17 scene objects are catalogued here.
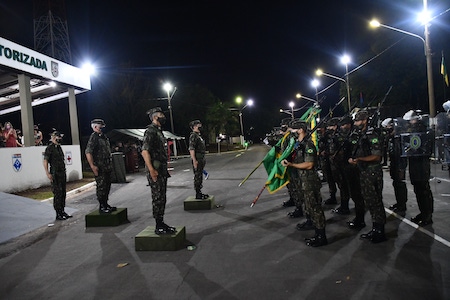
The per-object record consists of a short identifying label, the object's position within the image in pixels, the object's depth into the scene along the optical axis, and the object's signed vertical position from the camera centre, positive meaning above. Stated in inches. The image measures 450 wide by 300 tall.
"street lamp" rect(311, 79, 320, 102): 1318.0 +213.1
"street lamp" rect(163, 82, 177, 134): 1312.7 +243.4
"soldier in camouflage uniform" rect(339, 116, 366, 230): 234.4 -30.3
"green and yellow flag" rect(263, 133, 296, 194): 266.4 -29.7
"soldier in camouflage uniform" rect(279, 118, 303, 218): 273.7 -46.6
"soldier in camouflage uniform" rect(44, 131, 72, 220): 299.3 -13.1
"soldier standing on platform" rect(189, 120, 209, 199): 329.1 -8.8
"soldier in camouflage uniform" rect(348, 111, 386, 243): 202.4 -27.4
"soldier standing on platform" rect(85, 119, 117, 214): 279.9 -7.0
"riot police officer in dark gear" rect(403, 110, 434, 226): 231.1 -37.4
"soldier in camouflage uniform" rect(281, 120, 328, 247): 198.8 -28.7
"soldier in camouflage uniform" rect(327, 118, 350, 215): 272.2 -27.5
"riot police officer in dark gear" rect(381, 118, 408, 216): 266.8 -31.8
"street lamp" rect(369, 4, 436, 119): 573.6 +98.2
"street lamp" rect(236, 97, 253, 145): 2273.1 +285.1
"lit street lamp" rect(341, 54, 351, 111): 931.3 +210.2
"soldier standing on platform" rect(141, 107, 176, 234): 210.5 -12.1
